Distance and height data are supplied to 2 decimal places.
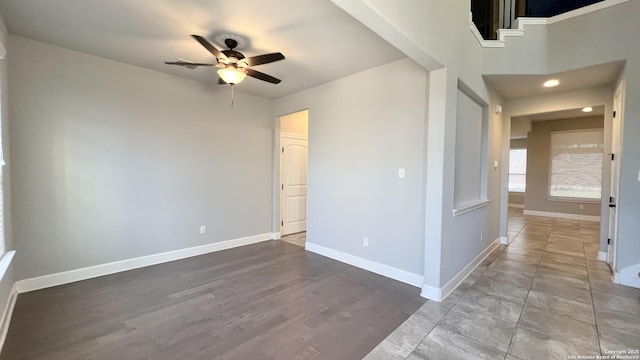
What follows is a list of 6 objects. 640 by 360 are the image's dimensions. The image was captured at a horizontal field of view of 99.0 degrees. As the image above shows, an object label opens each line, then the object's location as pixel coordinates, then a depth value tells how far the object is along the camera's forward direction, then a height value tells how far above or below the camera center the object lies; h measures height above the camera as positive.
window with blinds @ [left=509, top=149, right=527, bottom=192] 9.81 +0.19
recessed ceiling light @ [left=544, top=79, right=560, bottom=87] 3.88 +1.34
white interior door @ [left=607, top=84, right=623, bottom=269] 3.28 +0.07
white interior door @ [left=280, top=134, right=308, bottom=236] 5.38 -0.22
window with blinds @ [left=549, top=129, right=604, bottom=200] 6.84 +0.31
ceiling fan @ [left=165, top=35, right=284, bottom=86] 2.55 +1.07
